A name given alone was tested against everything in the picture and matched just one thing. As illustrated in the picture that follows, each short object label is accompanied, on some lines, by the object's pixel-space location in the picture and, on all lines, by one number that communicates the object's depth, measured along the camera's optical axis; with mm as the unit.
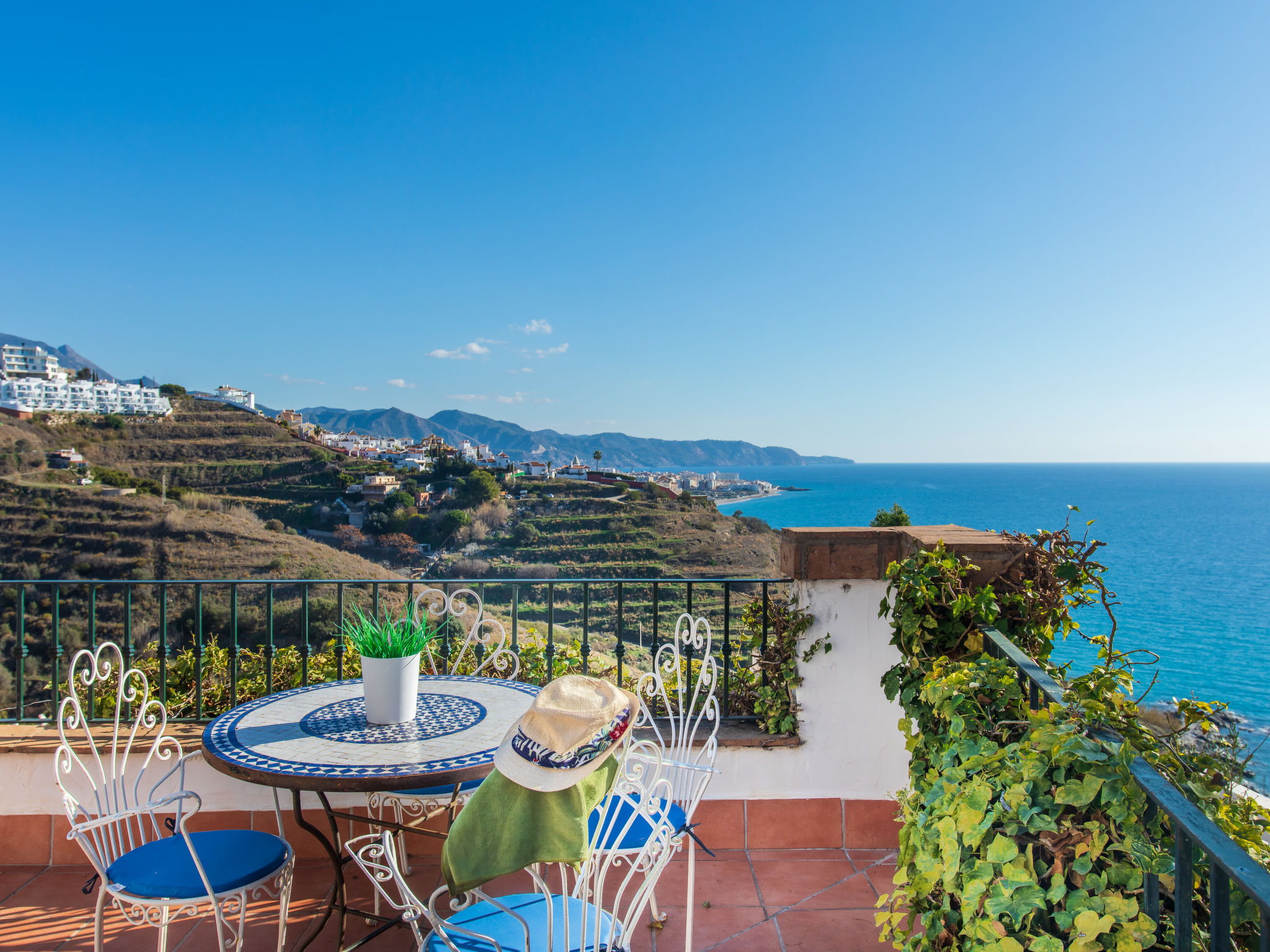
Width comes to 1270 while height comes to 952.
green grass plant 1847
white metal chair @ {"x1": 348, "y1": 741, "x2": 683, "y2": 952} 1146
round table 1553
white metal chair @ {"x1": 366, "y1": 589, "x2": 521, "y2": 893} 2152
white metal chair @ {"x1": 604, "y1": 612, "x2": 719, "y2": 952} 1725
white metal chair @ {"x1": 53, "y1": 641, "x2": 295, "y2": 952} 1569
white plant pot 1849
